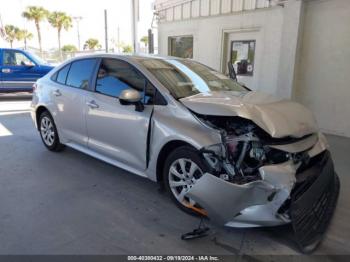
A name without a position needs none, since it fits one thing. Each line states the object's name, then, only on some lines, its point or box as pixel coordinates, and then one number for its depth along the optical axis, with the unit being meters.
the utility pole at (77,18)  37.21
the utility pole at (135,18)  11.18
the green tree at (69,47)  55.59
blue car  10.74
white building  6.10
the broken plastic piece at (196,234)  2.76
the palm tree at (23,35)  46.89
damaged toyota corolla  2.59
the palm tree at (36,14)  37.00
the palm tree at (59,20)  40.29
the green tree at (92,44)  57.69
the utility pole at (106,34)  16.50
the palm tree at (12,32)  46.18
